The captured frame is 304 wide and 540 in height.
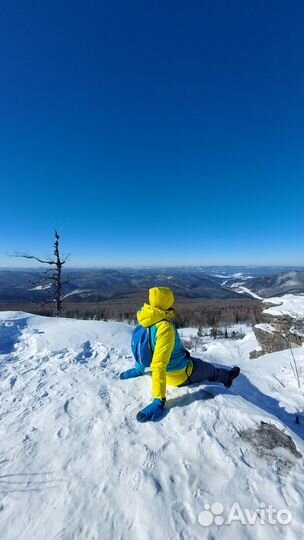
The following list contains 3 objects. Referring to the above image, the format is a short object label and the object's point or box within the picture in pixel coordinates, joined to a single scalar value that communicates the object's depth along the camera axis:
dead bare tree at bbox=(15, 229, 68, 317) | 19.62
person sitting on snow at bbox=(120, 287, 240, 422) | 3.49
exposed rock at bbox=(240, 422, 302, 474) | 2.59
